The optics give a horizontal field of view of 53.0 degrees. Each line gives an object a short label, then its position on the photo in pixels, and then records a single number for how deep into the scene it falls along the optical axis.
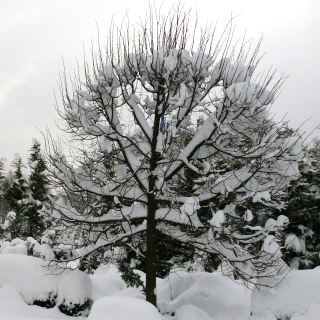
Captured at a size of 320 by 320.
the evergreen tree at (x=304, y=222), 13.96
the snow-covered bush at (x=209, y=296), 8.38
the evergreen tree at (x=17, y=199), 20.52
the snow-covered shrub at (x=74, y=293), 8.05
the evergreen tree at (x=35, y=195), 20.95
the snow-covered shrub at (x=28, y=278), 7.91
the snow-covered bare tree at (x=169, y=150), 6.68
